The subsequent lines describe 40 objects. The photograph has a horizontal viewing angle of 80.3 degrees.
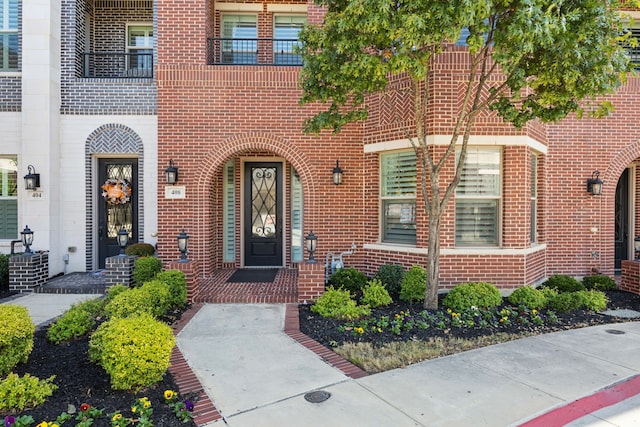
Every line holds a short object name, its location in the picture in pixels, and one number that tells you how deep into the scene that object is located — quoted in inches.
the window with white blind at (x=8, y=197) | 349.7
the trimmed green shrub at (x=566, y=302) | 245.8
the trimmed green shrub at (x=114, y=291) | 243.4
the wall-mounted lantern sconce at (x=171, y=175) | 319.0
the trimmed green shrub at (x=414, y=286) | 258.1
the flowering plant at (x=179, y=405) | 123.5
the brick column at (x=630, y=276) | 295.0
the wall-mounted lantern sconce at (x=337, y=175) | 325.7
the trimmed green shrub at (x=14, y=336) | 147.4
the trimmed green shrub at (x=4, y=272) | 309.4
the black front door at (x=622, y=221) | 384.5
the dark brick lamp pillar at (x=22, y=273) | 301.0
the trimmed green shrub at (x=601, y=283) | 304.3
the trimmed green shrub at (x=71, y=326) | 187.9
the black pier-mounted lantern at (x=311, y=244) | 272.1
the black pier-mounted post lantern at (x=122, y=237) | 288.5
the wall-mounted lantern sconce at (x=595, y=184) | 326.0
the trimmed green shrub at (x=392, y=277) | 282.7
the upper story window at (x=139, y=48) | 384.2
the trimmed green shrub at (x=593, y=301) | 249.0
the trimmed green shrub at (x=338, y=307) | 227.9
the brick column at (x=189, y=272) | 267.0
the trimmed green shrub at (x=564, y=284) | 287.4
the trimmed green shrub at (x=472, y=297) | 241.9
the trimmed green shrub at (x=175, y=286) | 246.9
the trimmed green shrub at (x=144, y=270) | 286.4
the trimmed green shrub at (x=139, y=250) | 327.0
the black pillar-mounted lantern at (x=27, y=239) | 307.9
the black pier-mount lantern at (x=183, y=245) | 280.5
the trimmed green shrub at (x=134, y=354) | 137.4
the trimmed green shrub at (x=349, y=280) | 283.4
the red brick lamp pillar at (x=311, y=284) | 263.4
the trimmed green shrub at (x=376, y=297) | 248.5
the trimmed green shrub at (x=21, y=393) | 124.0
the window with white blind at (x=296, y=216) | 379.6
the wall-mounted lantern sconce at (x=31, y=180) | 324.8
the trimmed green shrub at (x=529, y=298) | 247.5
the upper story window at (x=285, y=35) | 373.7
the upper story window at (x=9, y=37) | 345.4
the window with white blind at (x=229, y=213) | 380.5
